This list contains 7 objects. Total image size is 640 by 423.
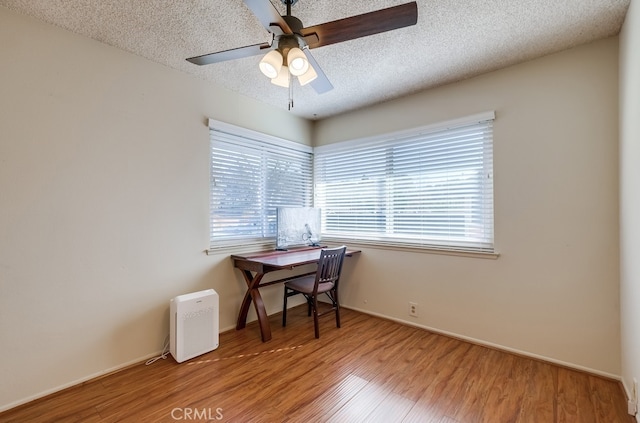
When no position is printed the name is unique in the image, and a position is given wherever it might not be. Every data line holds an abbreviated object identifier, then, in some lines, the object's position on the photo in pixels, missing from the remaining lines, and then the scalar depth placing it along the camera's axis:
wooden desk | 2.68
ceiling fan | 1.38
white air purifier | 2.34
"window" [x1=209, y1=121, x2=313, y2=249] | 2.95
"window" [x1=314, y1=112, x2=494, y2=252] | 2.68
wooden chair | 2.81
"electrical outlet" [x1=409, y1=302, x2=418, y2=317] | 3.03
